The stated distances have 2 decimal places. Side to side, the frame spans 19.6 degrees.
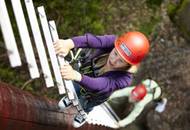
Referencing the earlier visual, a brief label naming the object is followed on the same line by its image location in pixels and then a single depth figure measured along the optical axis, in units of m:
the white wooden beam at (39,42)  3.58
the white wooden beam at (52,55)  3.85
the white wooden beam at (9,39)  3.06
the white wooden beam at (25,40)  3.30
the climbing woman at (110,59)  4.57
